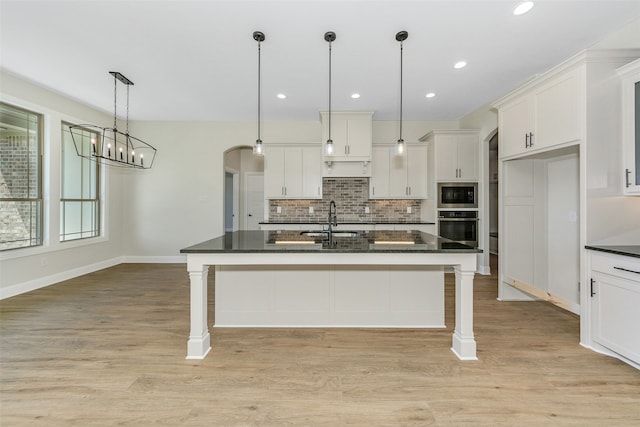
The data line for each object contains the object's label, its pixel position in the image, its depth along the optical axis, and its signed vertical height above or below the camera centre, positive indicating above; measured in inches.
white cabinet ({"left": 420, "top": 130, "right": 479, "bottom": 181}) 204.1 +40.5
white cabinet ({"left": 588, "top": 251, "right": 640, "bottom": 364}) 86.0 -26.3
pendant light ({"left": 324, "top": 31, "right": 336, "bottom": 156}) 111.2 +65.6
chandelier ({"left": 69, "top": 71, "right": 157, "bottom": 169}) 189.3 +49.2
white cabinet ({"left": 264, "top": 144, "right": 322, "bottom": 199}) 218.1 +30.8
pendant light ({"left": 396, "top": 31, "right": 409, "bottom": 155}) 111.1 +65.5
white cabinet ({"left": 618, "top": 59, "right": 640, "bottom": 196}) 95.0 +27.9
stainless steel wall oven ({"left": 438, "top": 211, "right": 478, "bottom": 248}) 202.4 -6.8
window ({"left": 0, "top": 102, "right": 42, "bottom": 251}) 154.6 +18.7
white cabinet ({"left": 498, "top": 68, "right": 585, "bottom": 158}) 105.0 +38.9
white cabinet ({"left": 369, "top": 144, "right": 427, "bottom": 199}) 217.6 +29.5
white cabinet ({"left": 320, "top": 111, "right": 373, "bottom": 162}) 203.6 +52.3
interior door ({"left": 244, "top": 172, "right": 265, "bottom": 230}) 300.8 +13.8
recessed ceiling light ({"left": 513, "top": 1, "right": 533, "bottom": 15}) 95.2 +65.8
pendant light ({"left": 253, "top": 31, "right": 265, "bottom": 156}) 111.3 +65.3
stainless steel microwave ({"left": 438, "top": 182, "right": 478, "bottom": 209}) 204.2 +13.2
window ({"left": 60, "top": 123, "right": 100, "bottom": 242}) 188.4 +16.2
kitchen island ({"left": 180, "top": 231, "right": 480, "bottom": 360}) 114.5 -30.2
